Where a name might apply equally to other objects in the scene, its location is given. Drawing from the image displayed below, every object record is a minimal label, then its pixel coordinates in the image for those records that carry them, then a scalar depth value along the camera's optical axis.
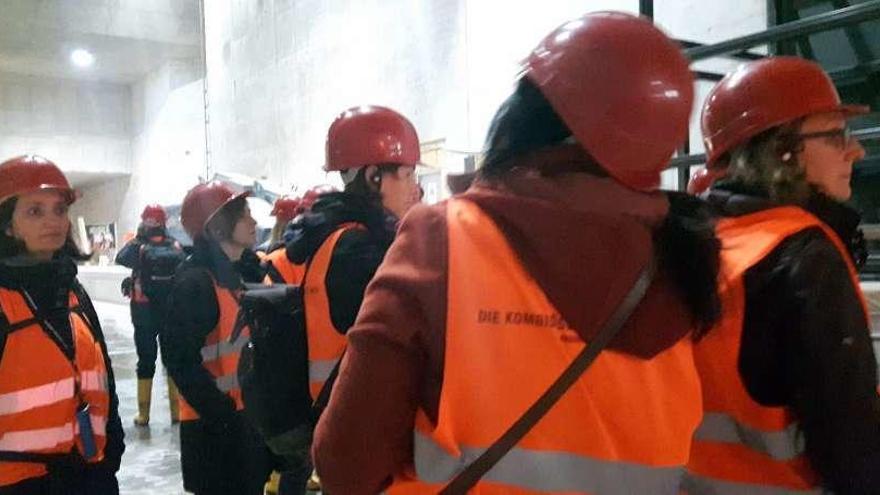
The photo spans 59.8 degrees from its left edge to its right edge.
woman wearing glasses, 1.29
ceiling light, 16.03
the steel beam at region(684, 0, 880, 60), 2.50
